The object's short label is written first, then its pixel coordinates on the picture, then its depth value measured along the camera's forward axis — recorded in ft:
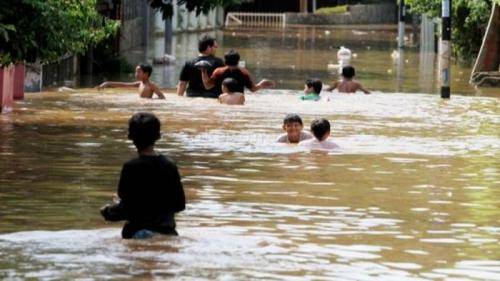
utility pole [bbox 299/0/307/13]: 319.57
